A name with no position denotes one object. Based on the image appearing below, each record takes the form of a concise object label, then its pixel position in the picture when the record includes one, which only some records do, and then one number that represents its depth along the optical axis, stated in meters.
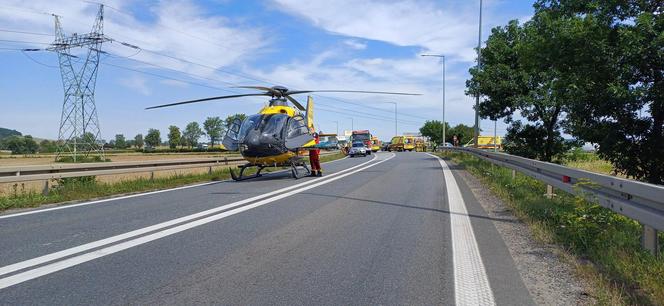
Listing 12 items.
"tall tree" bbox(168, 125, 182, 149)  148.00
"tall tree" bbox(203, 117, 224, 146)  151.00
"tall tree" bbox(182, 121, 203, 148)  160.12
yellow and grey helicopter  15.63
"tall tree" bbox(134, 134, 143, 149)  156.39
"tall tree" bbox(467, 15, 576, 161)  22.80
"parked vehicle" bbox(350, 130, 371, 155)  56.18
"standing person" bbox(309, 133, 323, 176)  17.28
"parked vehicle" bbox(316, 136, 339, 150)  71.35
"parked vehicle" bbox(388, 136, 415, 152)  68.50
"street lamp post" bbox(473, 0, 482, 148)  24.53
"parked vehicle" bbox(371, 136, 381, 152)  64.94
